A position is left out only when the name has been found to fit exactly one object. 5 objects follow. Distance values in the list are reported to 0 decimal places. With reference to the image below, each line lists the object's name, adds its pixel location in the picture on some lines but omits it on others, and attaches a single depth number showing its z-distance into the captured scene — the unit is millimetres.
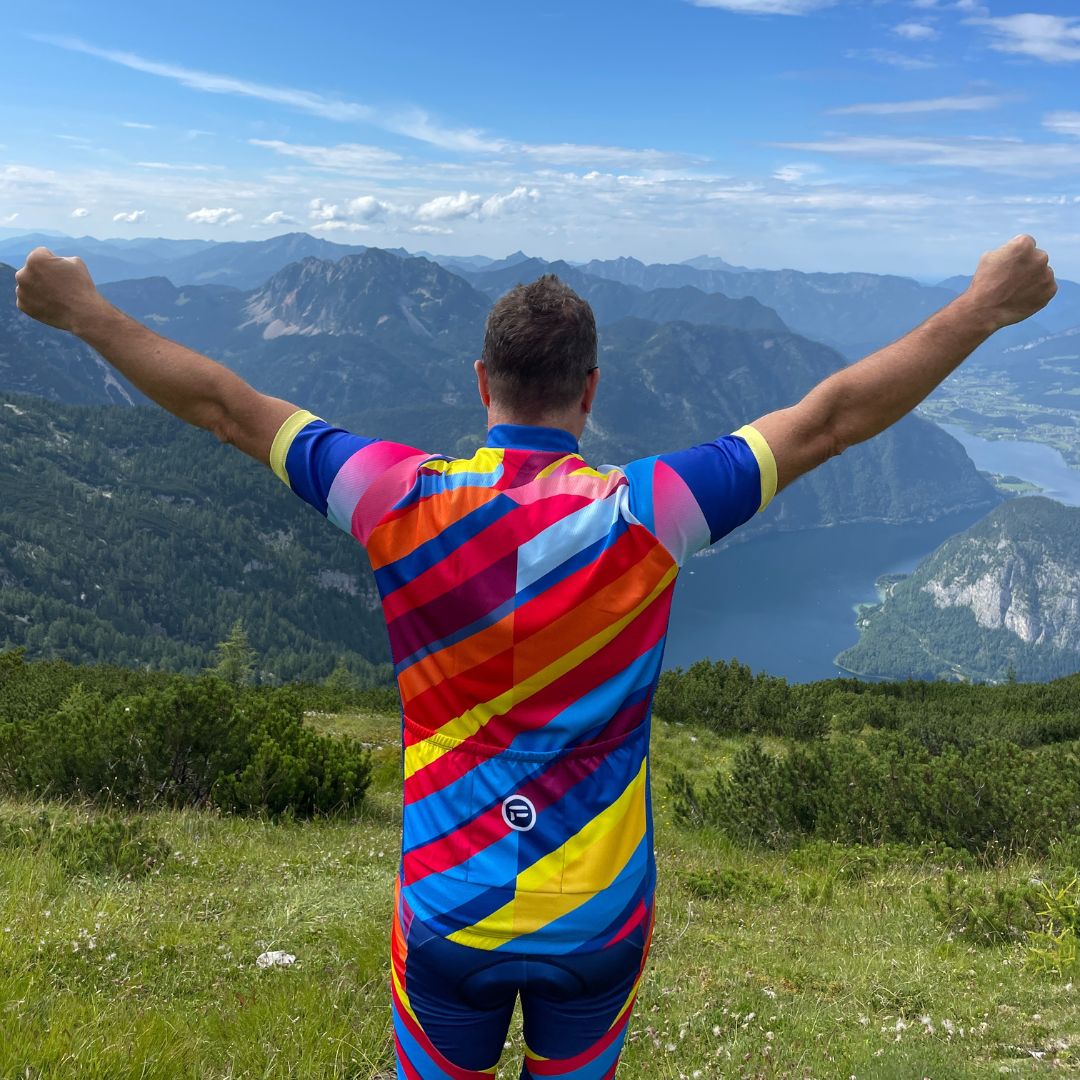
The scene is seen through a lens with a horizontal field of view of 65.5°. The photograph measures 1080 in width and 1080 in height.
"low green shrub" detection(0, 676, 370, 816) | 9430
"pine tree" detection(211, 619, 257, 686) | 74112
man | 2166
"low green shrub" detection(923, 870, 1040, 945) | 6504
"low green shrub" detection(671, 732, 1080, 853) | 9664
